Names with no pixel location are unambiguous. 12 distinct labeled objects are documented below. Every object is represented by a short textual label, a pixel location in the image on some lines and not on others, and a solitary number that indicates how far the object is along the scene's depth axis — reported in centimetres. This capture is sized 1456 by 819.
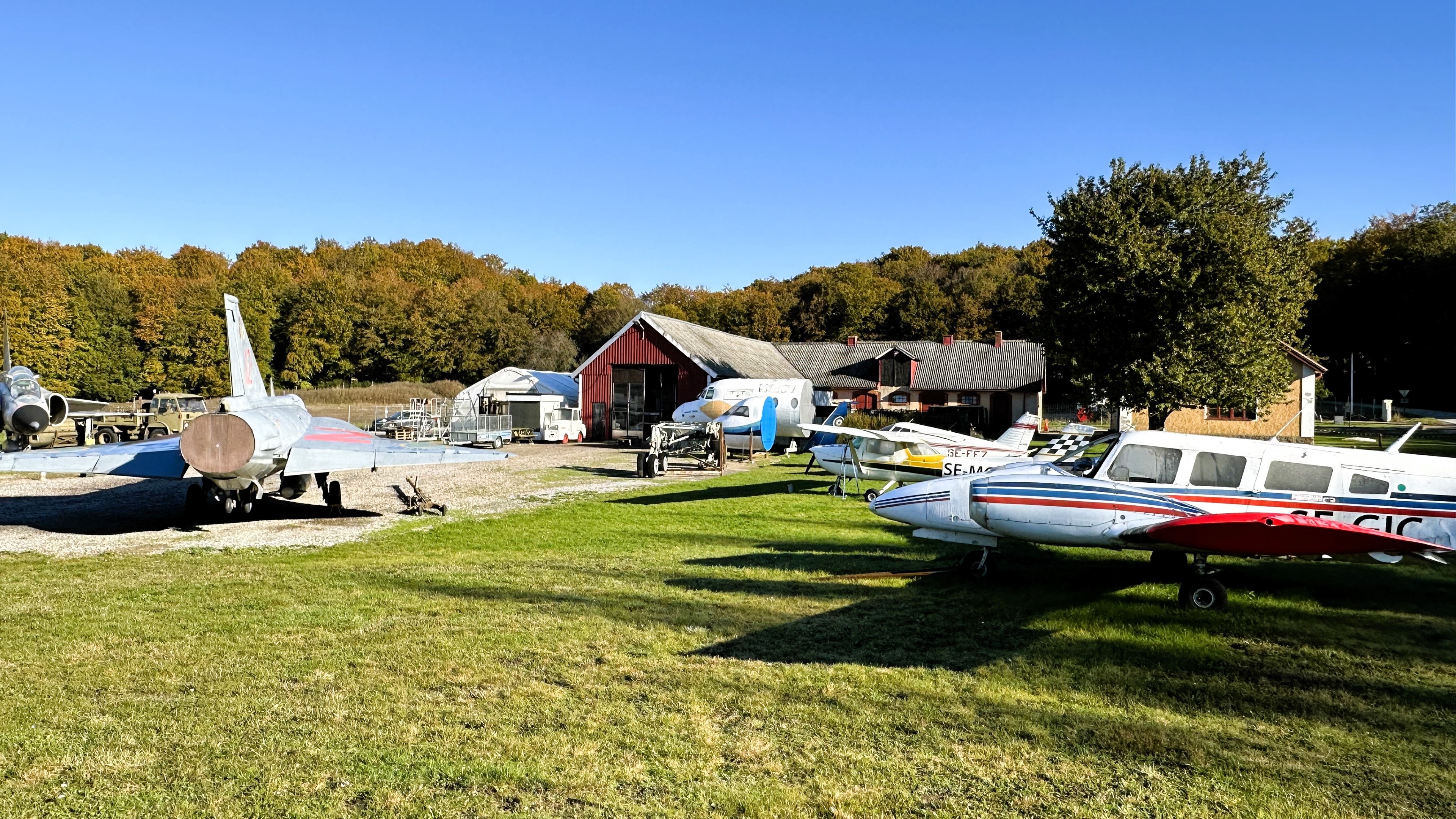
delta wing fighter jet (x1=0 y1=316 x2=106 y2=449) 2606
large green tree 2536
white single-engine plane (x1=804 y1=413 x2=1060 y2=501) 1584
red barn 4038
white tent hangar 4006
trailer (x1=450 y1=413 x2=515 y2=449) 3391
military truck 3294
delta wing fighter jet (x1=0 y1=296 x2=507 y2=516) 1266
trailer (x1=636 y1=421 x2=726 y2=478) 2484
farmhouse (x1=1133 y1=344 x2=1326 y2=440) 4200
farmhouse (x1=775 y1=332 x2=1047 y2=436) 4938
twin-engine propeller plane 807
